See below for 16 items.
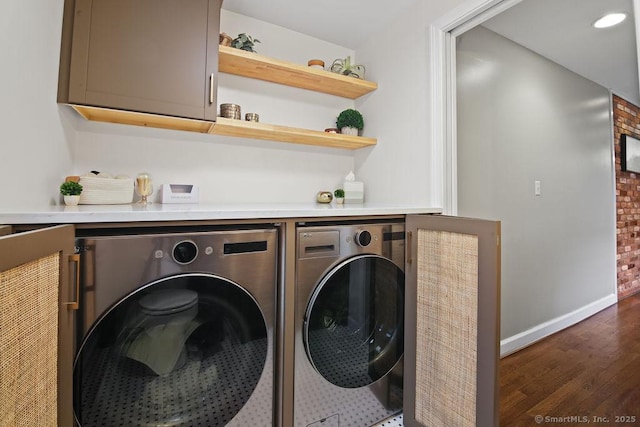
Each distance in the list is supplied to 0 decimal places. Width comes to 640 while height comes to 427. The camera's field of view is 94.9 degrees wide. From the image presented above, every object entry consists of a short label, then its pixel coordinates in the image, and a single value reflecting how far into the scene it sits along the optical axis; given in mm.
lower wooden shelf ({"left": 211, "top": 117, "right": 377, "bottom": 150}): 1590
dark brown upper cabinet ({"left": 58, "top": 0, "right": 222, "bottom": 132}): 1190
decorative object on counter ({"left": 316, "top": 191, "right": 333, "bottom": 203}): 1916
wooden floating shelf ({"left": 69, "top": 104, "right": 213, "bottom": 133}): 1309
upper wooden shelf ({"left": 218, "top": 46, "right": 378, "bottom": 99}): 1615
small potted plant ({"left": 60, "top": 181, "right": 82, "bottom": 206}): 1157
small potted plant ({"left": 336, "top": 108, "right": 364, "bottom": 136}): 2012
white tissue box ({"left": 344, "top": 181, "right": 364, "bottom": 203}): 1954
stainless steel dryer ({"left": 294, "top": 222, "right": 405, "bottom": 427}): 1191
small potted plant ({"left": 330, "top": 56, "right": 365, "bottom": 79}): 1962
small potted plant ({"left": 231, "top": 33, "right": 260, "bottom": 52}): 1643
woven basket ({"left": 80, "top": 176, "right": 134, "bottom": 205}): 1244
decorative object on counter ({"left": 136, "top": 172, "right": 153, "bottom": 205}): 1474
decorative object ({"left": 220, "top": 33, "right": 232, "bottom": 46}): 1575
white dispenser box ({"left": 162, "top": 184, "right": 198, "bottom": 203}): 1531
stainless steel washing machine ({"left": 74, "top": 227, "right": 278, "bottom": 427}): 870
